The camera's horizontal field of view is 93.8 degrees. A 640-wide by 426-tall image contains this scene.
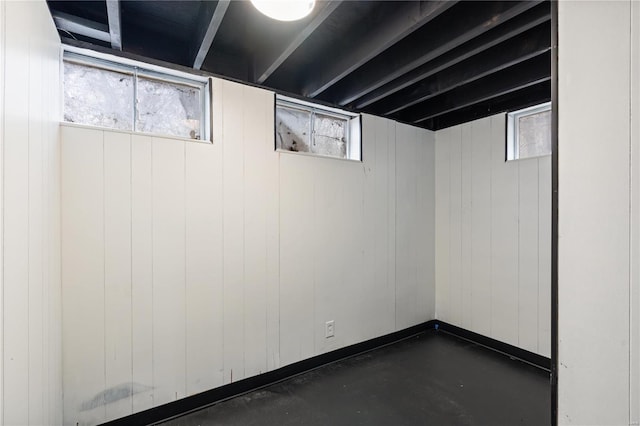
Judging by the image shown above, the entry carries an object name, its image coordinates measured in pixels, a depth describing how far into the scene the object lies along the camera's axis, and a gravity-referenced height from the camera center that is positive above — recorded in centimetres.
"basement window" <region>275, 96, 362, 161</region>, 253 +75
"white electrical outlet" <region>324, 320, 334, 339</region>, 262 -104
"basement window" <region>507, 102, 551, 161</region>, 265 +73
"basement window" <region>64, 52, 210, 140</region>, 182 +75
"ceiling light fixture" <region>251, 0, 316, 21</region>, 125 +87
